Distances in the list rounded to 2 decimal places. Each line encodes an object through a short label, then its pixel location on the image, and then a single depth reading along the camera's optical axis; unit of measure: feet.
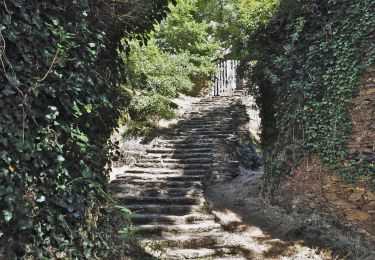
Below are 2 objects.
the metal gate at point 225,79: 51.44
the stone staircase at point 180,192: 15.78
